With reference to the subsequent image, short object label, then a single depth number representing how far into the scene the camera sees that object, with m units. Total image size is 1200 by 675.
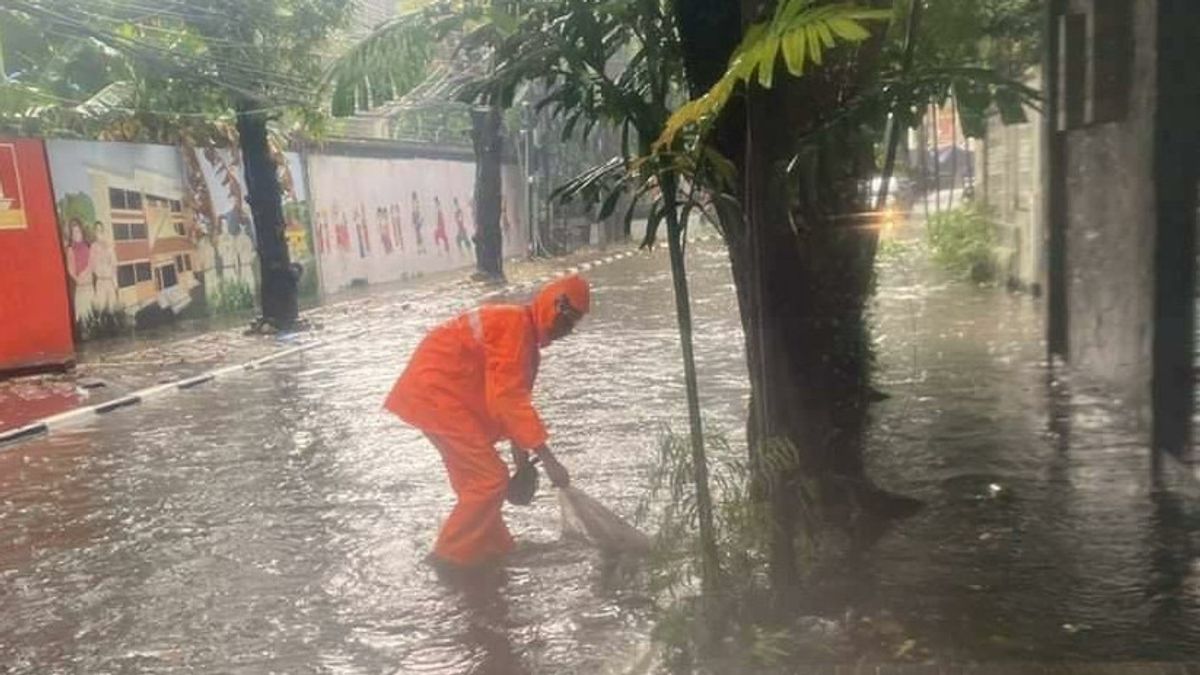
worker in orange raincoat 5.16
